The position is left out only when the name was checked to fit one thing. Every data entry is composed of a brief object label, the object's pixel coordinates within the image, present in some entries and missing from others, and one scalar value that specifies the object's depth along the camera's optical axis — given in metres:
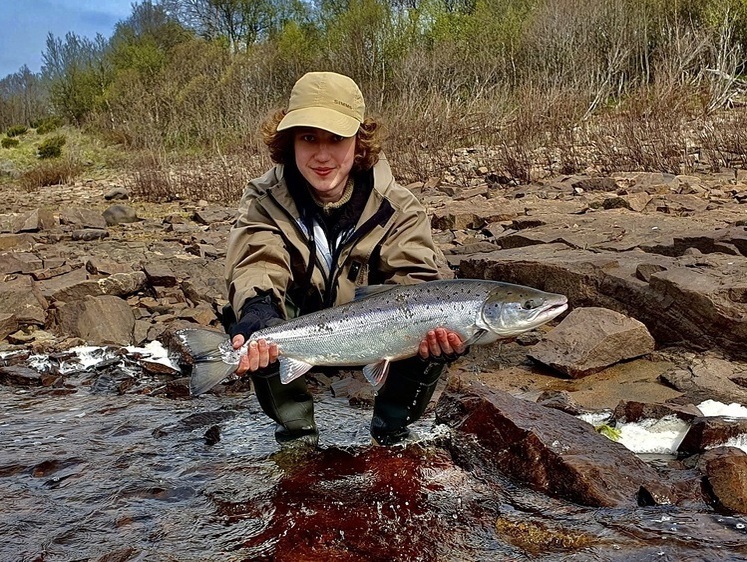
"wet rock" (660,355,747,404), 4.96
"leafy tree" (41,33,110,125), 46.09
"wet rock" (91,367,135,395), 6.38
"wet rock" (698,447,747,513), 3.46
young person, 4.12
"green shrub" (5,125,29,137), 43.83
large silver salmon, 3.70
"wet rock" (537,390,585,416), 4.93
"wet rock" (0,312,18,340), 7.84
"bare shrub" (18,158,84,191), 25.75
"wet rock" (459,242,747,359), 5.75
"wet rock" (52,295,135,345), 7.70
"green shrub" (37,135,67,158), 36.34
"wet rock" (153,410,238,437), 5.21
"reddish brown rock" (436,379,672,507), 3.63
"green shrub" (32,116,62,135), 43.78
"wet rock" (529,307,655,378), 5.71
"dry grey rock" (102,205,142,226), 16.12
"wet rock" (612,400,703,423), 4.47
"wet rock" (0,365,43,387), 6.64
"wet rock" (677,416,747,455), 4.02
